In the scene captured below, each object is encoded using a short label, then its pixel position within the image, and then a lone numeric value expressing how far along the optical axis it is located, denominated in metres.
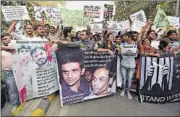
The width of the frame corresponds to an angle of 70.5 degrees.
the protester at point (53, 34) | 3.42
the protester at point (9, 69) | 2.55
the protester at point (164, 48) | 3.10
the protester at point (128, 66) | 3.06
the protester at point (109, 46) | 3.05
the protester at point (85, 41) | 3.14
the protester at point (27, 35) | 2.79
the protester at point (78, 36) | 3.20
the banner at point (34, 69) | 2.65
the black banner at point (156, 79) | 3.03
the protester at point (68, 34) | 3.24
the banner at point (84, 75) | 2.77
